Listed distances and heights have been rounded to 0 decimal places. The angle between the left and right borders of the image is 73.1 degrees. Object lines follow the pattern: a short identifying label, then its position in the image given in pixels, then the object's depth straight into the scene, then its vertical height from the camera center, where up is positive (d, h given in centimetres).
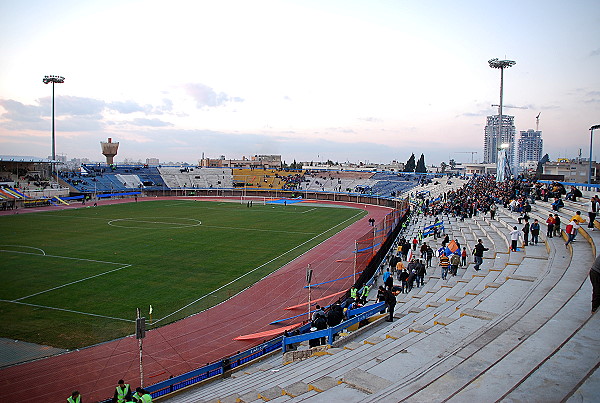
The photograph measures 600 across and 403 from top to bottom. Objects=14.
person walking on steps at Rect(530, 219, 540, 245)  1667 -195
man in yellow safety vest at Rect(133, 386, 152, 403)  833 -456
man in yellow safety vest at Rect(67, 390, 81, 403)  845 -469
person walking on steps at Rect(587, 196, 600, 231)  1586 -112
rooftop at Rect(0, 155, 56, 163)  5942 +217
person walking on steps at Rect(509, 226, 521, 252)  1630 -227
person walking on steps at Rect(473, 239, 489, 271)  1549 -282
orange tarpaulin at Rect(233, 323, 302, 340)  1323 -516
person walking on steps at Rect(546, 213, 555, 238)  1668 -183
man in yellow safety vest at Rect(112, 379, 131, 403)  859 -465
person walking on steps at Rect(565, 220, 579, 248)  1466 -180
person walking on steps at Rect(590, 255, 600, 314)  713 -181
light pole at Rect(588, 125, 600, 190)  2562 +364
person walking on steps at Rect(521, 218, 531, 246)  1680 -217
